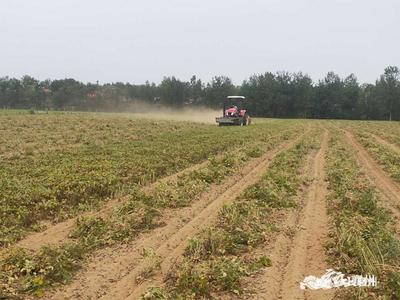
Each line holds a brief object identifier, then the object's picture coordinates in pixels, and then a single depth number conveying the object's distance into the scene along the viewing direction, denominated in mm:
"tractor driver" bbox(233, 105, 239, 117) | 39562
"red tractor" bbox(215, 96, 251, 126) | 38844
